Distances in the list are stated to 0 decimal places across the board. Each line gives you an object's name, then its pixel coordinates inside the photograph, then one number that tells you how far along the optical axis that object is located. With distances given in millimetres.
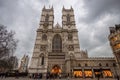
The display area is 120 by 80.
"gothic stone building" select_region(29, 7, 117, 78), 20429
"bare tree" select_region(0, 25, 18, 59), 13603
